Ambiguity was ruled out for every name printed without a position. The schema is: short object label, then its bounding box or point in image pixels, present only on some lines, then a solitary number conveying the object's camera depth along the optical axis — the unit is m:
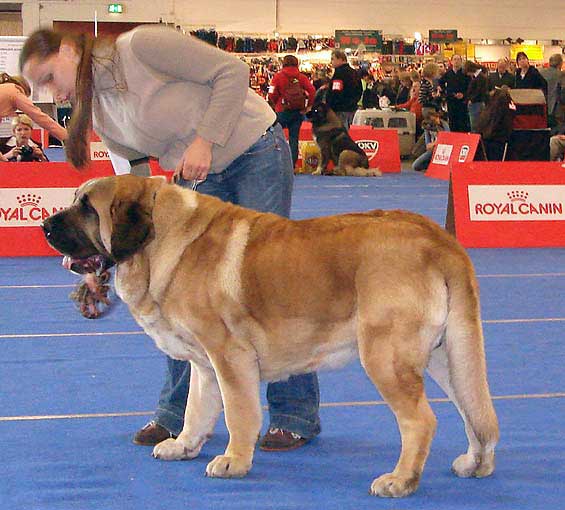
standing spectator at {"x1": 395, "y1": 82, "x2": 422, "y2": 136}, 18.94
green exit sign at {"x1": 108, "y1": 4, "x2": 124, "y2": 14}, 26.43
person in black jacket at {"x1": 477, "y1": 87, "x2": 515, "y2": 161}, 14.31
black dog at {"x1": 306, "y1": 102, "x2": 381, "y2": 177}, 15.25
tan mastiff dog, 3.00
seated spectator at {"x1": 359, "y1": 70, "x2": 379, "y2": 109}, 21.05
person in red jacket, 14.94
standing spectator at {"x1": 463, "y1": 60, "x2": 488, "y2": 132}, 16.23
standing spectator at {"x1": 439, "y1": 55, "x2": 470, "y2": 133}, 16.55
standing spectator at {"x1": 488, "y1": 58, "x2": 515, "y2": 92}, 17.45
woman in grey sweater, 3.37
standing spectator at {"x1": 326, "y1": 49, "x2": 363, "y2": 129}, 16.33
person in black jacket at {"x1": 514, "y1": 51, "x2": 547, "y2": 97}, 16.75
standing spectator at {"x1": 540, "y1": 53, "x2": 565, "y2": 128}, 16.30
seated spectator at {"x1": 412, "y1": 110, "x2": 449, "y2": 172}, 16.20
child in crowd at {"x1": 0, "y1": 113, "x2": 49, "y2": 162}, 10.53
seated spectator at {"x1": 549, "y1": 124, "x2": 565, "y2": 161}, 14.70
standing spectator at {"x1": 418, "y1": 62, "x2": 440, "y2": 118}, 17.31
